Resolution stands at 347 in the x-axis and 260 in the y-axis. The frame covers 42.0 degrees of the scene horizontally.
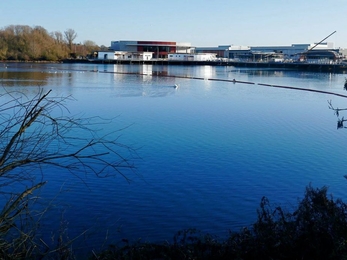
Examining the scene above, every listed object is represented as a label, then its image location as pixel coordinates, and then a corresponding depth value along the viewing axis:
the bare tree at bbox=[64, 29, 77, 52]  83.06
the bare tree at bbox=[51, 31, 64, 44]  78.97
